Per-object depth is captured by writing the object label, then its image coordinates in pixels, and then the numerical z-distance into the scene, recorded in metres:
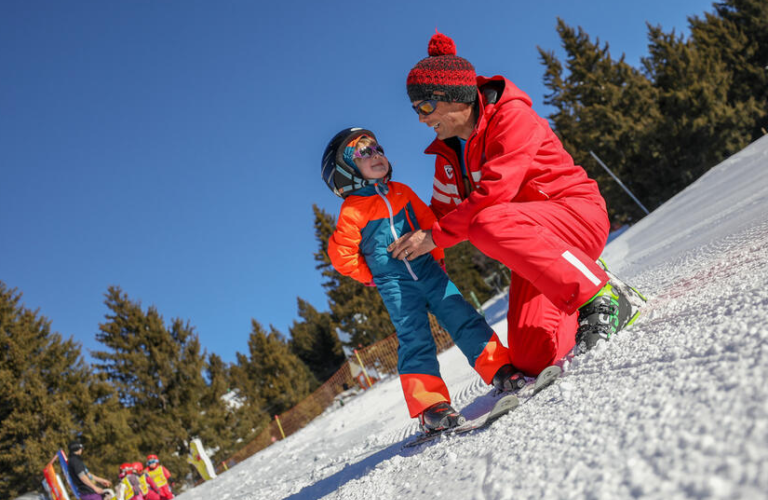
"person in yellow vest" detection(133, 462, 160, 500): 11.52
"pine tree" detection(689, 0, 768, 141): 28.09
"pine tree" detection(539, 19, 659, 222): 26.11
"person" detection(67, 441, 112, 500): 8.81
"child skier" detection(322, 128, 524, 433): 2.38
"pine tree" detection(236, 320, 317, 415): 29.91
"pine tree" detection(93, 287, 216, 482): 21.27
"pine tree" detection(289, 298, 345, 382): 43.12
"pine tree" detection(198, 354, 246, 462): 21.89
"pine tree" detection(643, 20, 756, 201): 24.73
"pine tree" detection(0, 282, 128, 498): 16.62
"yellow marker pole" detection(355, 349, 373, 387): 16.73
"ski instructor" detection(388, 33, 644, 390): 1.92
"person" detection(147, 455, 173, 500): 11.84
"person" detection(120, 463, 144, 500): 11.02
